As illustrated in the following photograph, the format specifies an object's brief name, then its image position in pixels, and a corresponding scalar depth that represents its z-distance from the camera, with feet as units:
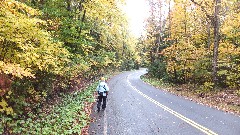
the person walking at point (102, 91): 27.47
